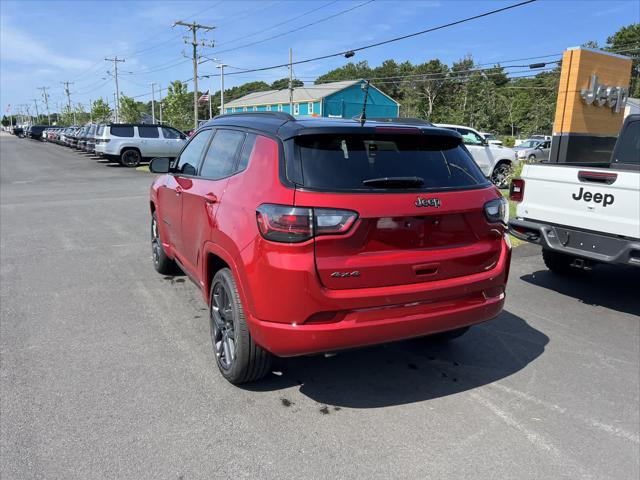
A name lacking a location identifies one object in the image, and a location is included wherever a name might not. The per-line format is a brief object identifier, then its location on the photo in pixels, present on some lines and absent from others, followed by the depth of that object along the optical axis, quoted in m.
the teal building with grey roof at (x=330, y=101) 62.84
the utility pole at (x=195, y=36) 44.84
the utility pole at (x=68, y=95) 110.69
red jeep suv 2.79
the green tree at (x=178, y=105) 64.25
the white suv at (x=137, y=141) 23.09
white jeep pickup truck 4.73
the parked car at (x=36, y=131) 61.85
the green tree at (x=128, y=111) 77.07
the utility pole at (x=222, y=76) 54.00
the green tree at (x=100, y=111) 95.38
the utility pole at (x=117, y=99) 74.06
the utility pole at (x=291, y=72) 43.23
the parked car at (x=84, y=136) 29.56
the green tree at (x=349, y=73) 109.19
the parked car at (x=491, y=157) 15.59
